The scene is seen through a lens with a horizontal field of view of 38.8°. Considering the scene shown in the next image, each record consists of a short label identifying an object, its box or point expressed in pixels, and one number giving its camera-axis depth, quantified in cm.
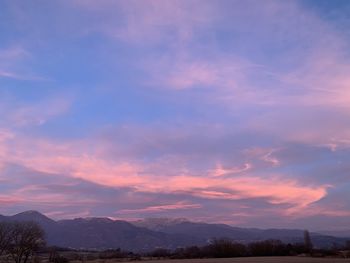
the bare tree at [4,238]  13362
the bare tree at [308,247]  18925
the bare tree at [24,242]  13350
